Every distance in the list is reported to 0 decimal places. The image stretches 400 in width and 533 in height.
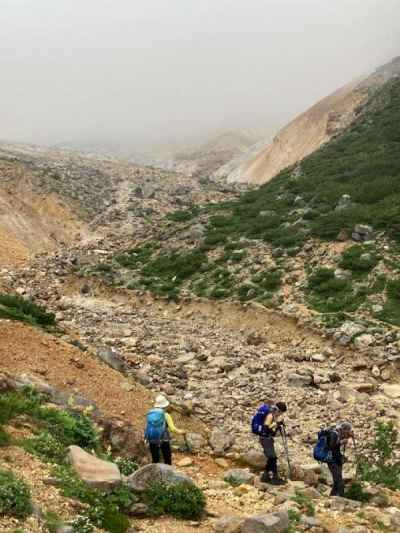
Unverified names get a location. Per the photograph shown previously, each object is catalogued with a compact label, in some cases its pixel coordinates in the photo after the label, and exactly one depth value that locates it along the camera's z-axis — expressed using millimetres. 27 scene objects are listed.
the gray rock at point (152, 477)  8125
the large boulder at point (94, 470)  7832
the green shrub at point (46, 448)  8280
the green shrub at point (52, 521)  6363
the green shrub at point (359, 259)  21797
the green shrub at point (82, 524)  6586
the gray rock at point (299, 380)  15820
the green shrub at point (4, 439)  8078
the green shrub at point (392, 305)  18594
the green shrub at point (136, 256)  30441
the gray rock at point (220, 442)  11883
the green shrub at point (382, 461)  10641
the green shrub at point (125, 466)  9406
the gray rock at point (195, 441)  11825
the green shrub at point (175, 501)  7871
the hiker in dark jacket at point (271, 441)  10312
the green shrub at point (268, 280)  23031
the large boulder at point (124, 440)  10469
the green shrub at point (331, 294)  20188
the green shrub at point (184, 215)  37344
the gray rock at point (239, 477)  9977
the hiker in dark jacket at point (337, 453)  10078
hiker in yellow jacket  9922
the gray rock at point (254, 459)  11320
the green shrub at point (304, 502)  8602
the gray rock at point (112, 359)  15180
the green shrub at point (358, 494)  9844
